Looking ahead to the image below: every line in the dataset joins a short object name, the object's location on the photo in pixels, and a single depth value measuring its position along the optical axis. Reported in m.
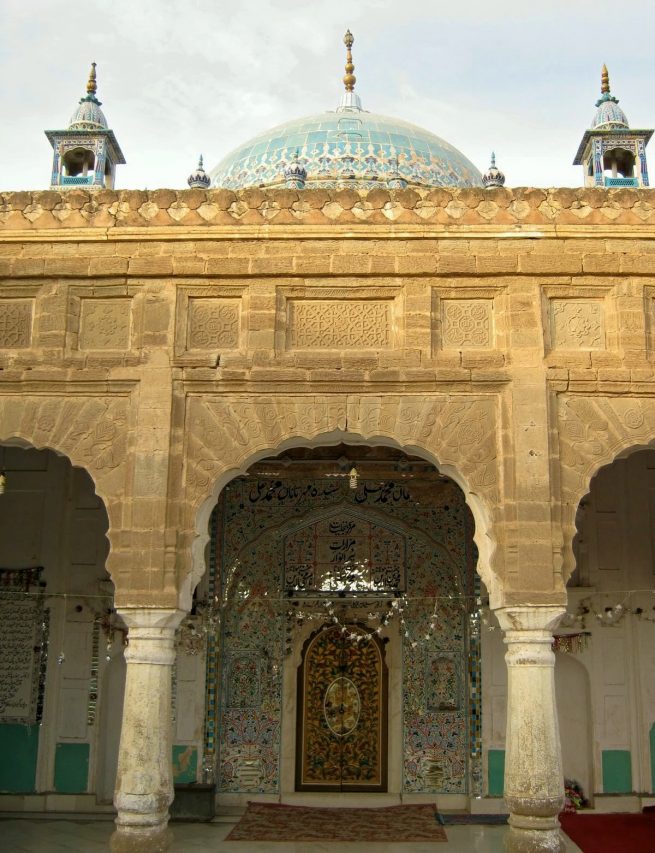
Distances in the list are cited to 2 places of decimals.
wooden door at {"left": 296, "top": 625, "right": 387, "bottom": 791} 10.12
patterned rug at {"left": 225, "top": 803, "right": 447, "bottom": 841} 9.02
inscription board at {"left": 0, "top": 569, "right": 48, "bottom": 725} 10.13
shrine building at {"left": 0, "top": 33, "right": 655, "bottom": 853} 6.73
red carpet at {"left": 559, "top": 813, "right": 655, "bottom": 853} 8.69
